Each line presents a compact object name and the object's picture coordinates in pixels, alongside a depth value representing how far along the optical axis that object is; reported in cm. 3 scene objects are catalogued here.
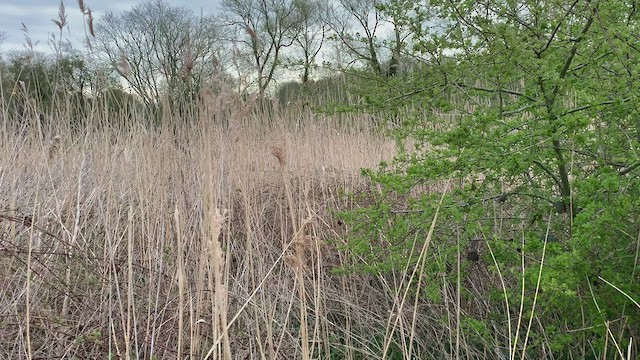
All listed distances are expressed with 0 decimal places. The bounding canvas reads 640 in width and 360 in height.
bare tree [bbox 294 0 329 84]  1581
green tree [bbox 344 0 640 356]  163
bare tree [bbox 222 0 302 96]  1644
